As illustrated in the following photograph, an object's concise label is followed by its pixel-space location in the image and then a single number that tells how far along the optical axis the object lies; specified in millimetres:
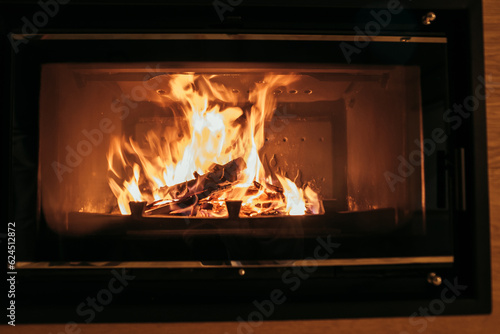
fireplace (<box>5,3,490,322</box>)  729
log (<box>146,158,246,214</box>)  836
